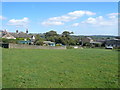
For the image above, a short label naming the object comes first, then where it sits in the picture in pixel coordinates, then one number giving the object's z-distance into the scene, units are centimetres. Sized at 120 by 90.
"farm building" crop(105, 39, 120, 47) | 5760
